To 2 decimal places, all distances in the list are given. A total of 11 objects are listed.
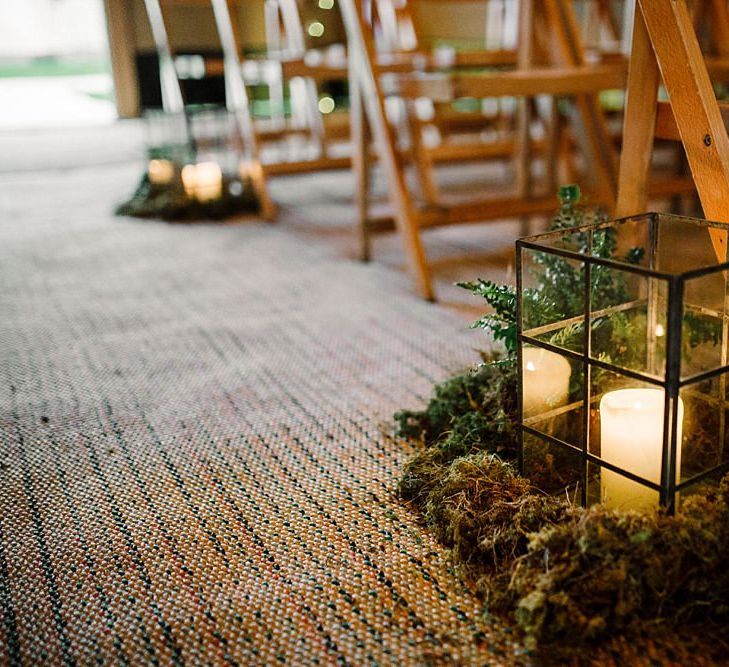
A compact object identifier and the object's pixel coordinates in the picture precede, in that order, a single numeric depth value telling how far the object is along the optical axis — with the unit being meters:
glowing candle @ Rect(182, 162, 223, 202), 3.10
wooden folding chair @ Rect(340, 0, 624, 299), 1.94
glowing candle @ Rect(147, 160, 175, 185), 3.26
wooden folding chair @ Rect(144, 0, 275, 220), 2.99
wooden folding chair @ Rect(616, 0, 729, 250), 1.04
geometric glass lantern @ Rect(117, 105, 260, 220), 3.08
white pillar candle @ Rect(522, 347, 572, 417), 1.01
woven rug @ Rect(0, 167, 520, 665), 0.88
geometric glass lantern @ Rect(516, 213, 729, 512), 0.91
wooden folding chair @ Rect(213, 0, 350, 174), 2.81
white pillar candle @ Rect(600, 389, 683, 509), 0.91
